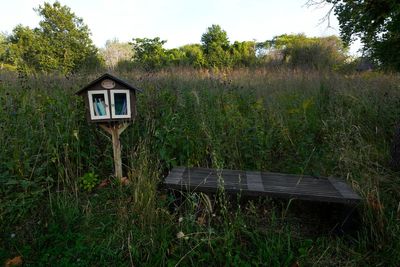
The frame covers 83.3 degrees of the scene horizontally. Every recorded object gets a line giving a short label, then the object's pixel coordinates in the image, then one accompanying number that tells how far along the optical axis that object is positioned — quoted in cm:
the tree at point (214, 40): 1744
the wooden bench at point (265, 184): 183
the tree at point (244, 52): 1228
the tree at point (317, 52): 1143
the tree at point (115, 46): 3345
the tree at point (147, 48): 1661
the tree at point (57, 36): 1822
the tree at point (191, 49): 1807
